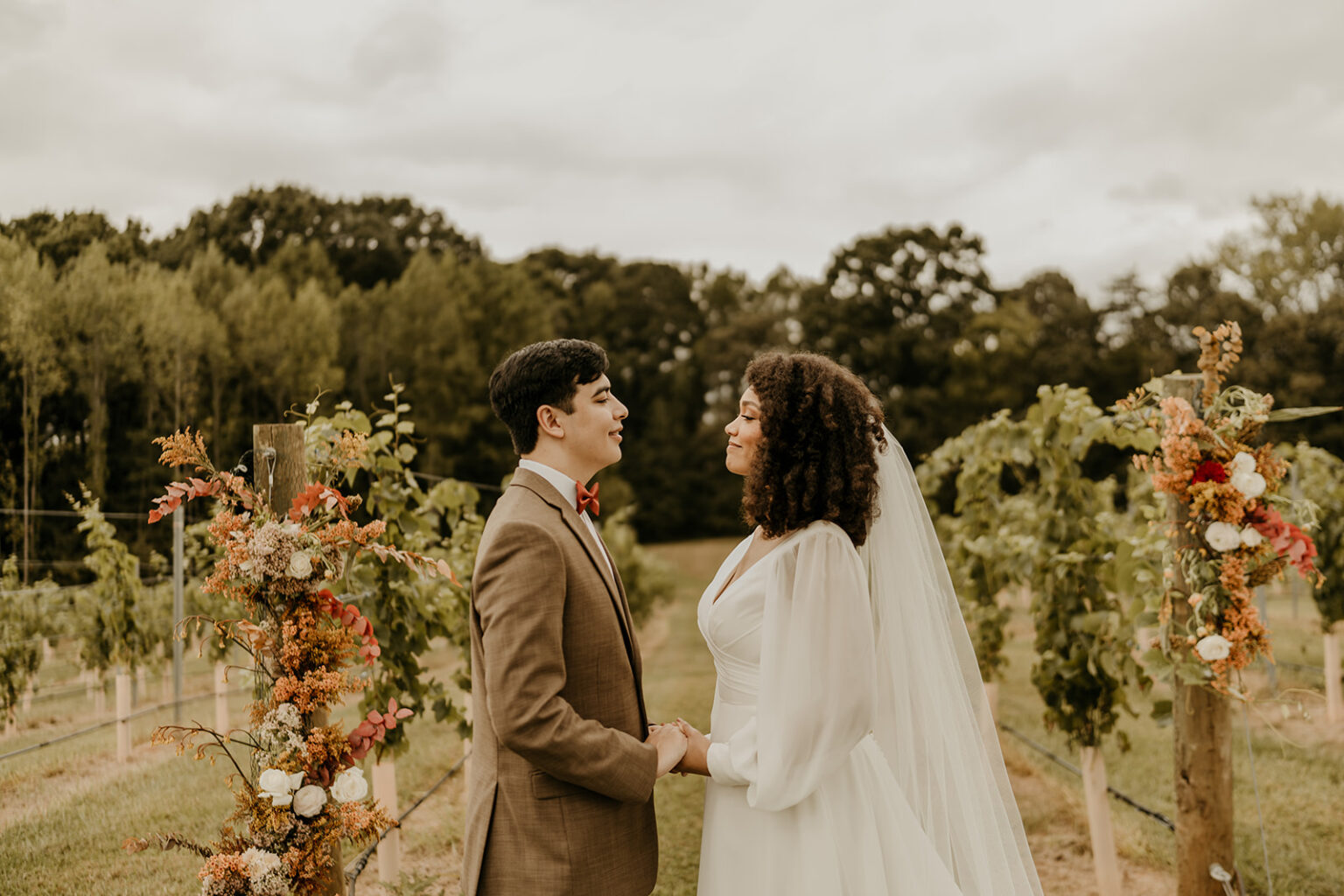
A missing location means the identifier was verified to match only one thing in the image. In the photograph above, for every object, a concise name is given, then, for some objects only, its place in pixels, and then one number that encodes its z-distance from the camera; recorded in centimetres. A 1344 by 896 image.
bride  189
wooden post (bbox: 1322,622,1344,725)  695
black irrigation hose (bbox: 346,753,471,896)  321
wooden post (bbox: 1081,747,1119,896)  403
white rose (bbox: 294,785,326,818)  231
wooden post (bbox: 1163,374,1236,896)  330
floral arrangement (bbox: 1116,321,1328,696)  304
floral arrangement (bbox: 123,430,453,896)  227
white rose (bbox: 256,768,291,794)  224
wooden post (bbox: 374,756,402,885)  380
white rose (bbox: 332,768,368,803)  233
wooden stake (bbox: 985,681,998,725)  654
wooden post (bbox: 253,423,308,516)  248
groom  171
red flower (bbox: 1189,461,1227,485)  307
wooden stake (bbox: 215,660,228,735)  398
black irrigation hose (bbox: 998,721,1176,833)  391
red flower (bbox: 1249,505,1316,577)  305
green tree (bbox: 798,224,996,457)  2542
